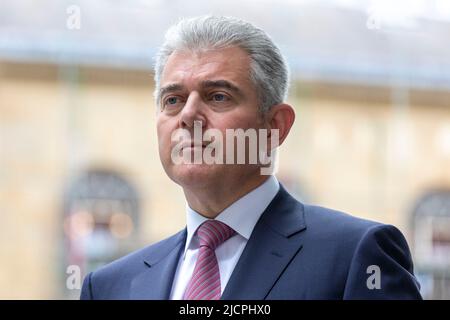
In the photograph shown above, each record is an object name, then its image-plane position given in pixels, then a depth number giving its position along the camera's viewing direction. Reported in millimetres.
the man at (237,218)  2613
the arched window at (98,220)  18344
